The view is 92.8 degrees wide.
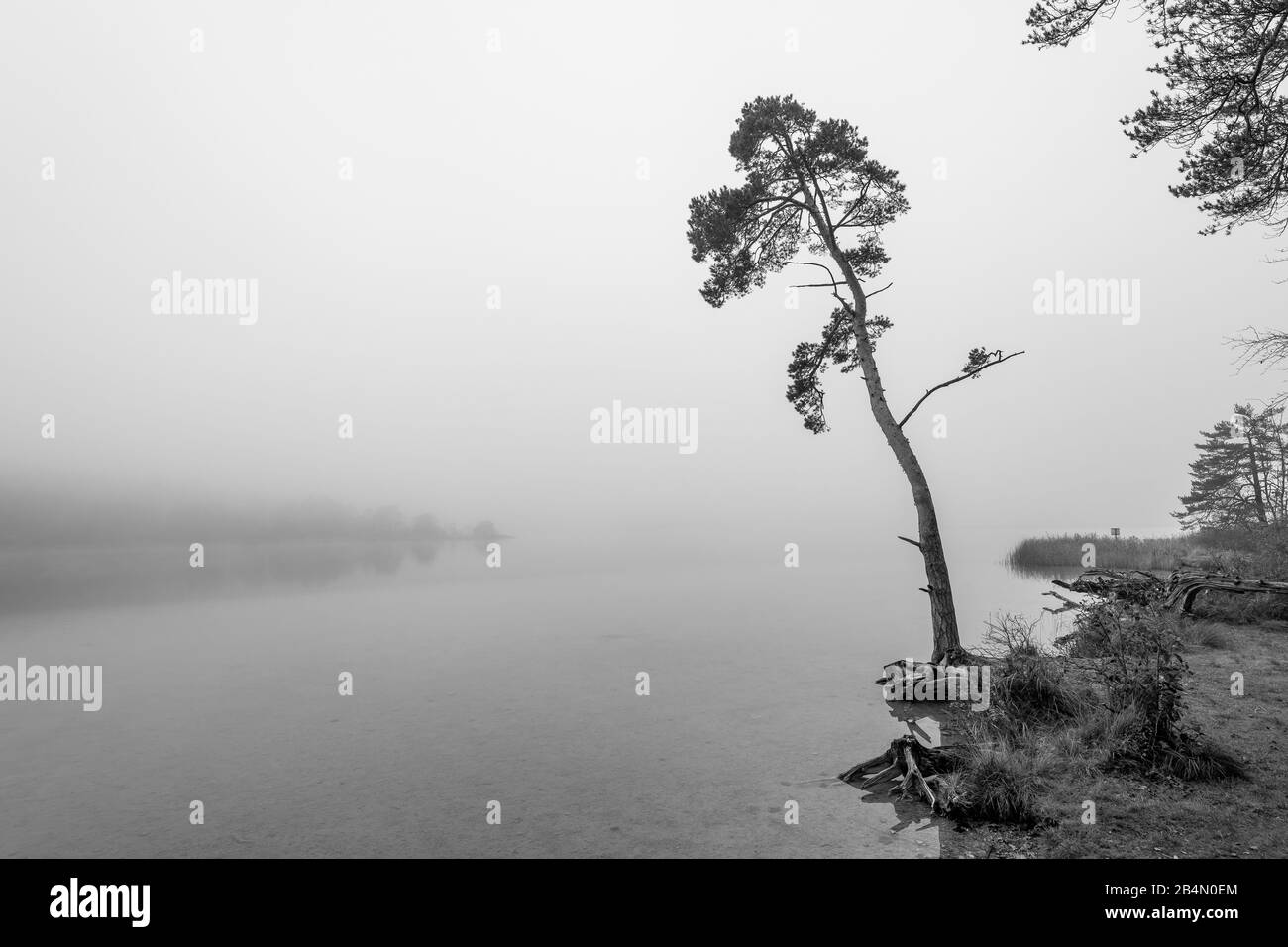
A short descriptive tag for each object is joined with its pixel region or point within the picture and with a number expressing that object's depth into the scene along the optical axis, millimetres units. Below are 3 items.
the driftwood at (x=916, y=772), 6914
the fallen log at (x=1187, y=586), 16062
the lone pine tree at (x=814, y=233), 14531
